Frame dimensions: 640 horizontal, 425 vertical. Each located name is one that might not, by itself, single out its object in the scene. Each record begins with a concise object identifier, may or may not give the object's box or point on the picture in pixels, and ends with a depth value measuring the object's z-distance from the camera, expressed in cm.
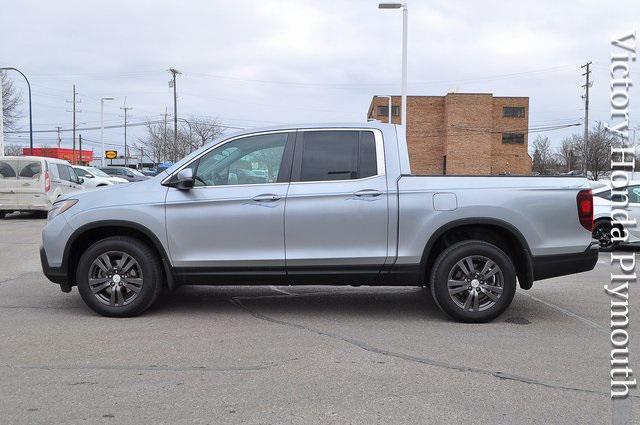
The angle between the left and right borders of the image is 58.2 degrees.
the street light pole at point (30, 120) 2983
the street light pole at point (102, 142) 5281
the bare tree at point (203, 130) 6701
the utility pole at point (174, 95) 5836
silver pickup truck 564
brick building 5972
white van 1720
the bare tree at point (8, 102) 4638
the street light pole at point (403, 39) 1938
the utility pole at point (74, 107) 7126
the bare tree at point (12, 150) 7557
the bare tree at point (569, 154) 7250
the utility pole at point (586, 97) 4686
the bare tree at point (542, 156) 8349
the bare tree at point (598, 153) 5234
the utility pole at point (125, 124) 8176
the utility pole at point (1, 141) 2998
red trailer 7539
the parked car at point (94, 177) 2630
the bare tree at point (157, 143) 7181
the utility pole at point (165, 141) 6800
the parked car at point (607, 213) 1145
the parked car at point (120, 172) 3754
